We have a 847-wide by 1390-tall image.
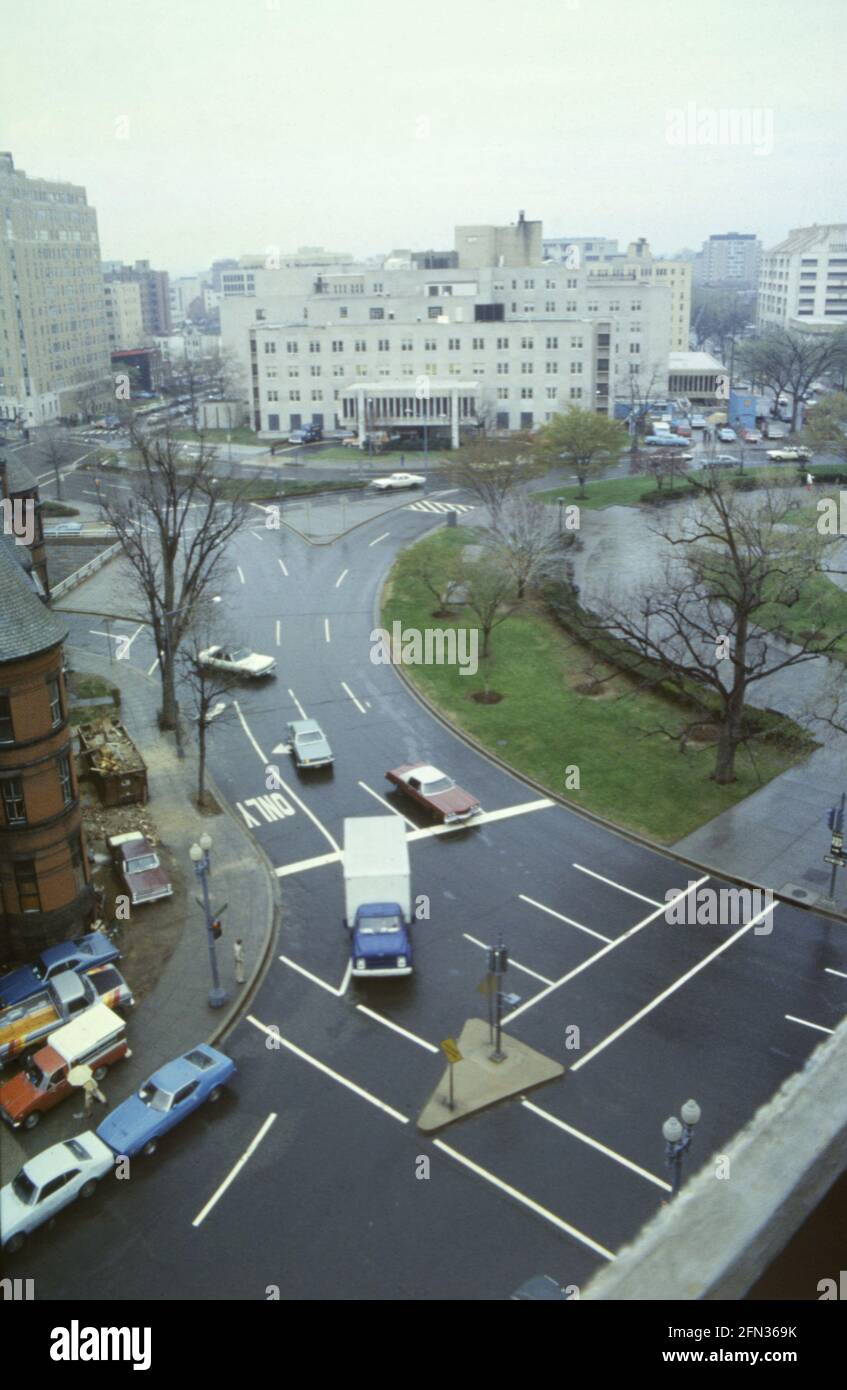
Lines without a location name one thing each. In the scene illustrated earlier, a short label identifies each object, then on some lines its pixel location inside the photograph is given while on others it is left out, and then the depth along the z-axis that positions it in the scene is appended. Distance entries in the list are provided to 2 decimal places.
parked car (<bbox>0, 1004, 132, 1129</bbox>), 21.23
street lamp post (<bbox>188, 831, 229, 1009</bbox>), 23.97
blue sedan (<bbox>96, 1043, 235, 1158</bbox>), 20.36
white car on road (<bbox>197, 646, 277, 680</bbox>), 44.38
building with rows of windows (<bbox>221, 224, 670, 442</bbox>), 99.50
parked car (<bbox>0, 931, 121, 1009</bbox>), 24.55
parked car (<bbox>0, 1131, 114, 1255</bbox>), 18.44
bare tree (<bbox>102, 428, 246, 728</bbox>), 38.72
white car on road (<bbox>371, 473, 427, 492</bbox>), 82.06
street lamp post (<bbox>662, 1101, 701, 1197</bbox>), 17.19
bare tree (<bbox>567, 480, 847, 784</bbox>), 33.03
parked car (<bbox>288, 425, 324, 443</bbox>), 100.59
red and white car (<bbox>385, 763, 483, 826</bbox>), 32.69
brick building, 25.06
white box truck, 25.20
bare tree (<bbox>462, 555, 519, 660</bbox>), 45.44
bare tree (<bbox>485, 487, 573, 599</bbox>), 51.19
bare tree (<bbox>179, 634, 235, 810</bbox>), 33.84
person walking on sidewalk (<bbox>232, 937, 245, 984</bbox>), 25.22
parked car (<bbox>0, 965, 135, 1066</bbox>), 23.02
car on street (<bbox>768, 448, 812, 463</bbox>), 88.00
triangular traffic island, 21.14
